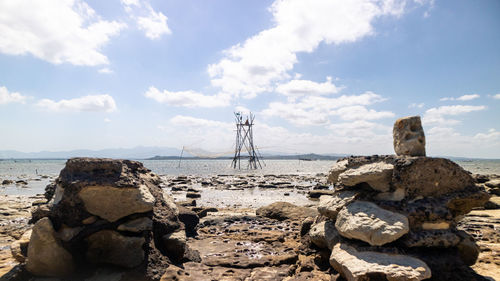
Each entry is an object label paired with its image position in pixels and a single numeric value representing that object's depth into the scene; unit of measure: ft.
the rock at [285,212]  35.32
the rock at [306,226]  25.79
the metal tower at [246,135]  199.72
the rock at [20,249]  17.62
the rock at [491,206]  43.93
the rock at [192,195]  69.42
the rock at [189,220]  28.49
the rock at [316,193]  69.36
